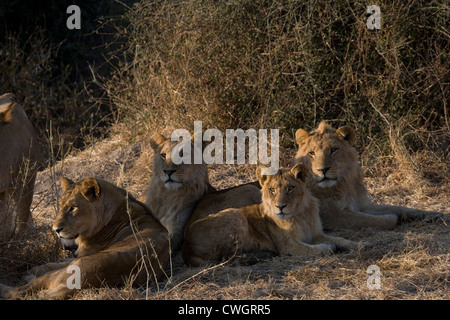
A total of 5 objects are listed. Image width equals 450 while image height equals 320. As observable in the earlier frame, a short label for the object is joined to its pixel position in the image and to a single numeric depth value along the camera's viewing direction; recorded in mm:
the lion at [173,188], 12867
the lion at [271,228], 11703
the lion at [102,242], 9789
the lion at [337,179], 13195
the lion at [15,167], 12672
